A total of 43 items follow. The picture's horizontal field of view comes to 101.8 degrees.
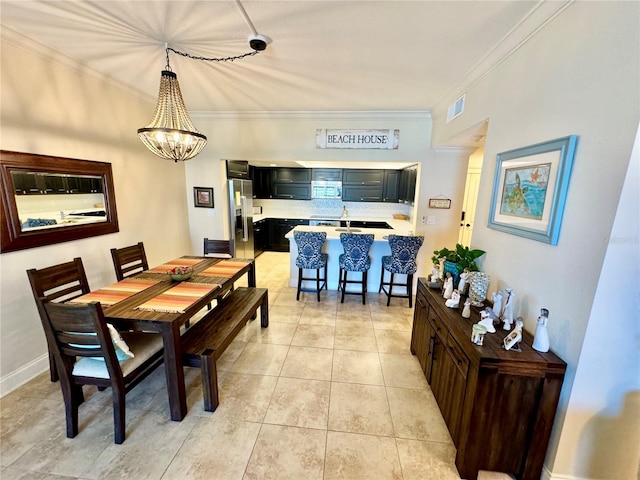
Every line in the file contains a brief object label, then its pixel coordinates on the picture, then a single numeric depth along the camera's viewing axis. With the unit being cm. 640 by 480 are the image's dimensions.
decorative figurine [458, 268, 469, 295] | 203
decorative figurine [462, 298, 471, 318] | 173
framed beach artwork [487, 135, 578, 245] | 138
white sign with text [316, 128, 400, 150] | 378
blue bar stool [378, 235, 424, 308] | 338
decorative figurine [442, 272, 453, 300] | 206
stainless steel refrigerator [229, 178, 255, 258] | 457
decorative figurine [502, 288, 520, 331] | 159
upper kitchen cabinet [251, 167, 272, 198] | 630
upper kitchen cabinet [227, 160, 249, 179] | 448
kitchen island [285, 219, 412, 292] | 404
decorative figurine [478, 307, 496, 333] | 155
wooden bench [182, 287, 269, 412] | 184
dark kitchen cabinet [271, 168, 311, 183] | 624
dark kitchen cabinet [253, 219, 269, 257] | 602
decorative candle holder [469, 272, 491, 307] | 189
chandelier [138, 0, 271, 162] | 204
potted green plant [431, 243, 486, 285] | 209
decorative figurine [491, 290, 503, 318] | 176
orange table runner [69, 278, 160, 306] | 188
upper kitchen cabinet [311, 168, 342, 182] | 616
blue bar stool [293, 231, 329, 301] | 356
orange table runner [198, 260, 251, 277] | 253
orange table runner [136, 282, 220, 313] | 179
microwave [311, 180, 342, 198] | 627
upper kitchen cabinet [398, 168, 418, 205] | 437
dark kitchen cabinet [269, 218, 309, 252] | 636
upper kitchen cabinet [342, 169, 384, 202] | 606
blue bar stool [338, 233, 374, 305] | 351
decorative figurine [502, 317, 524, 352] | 138
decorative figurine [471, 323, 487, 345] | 143
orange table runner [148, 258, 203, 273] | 260
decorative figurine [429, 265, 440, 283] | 237
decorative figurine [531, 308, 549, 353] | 137
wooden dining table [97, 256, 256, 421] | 166
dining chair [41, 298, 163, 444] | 145
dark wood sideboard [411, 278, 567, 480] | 133
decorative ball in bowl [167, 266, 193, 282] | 229
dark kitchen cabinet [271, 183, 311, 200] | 631
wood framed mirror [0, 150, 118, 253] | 201
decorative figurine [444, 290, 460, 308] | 191
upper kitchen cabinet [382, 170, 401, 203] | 593
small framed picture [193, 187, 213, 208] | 428
